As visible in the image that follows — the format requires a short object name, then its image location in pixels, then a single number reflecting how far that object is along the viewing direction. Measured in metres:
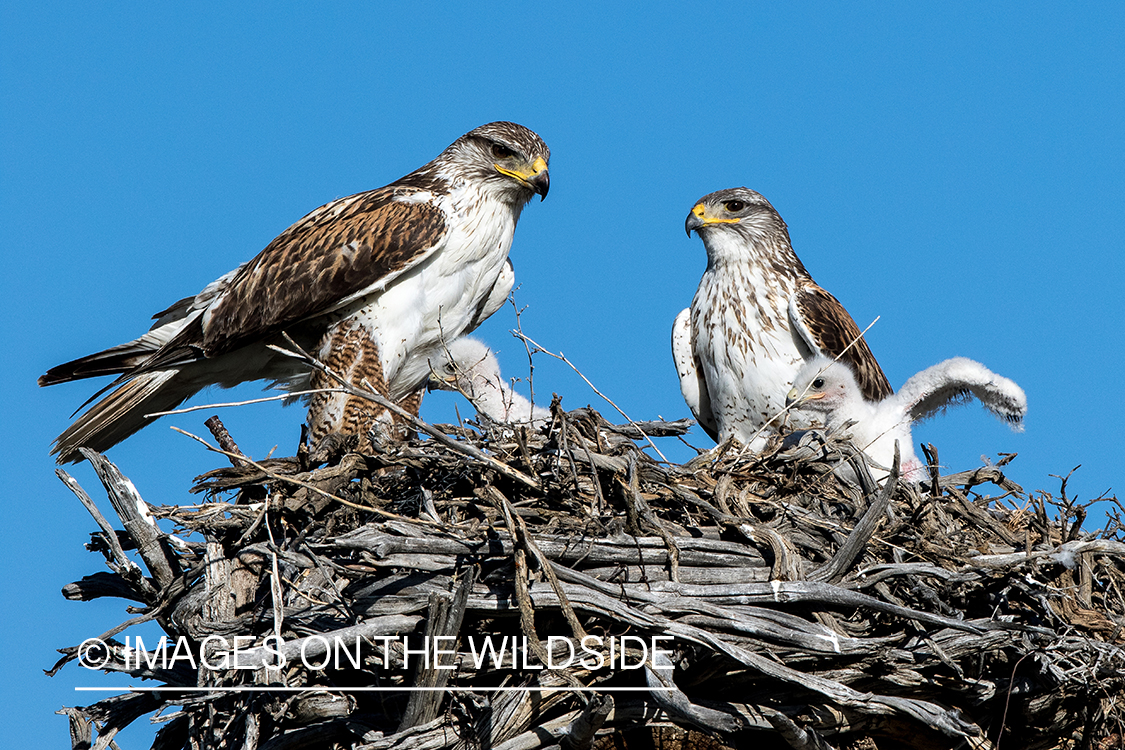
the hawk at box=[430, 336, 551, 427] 13.00
